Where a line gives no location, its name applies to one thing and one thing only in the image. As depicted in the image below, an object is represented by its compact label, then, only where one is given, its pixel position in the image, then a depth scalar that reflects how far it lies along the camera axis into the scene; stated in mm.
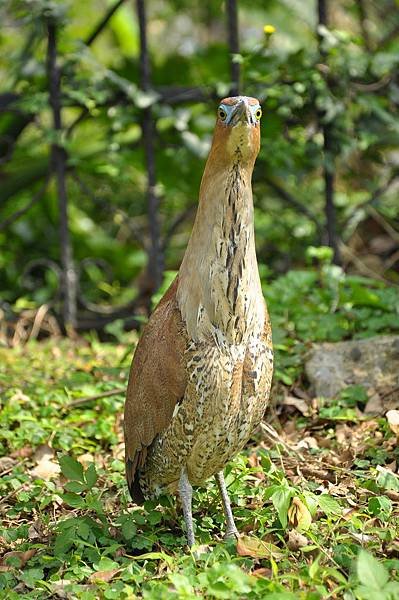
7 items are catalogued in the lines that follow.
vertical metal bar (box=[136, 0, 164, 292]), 11594
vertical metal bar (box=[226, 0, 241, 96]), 11141
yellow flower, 10062
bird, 5777
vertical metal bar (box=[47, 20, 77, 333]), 11539
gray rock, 8672
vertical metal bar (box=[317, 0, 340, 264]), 11523
